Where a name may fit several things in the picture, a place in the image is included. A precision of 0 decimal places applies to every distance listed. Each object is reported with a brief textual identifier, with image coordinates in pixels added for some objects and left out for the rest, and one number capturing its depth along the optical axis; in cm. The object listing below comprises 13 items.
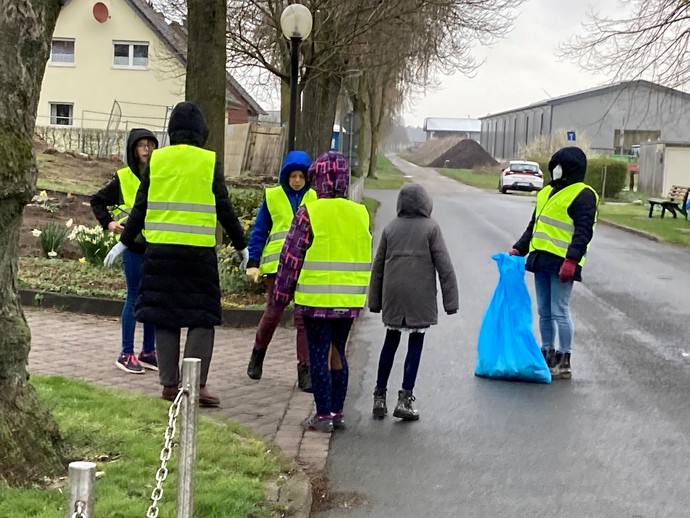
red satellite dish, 4691
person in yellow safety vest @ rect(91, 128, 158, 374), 757
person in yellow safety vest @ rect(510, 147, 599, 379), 808
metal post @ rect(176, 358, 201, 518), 379
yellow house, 4653
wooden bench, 2916
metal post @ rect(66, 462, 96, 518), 264
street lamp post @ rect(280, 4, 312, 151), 1402
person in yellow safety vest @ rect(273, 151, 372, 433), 630
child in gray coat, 683
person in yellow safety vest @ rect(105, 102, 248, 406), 640
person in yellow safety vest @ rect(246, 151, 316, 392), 770
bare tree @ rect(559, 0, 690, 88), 2292
